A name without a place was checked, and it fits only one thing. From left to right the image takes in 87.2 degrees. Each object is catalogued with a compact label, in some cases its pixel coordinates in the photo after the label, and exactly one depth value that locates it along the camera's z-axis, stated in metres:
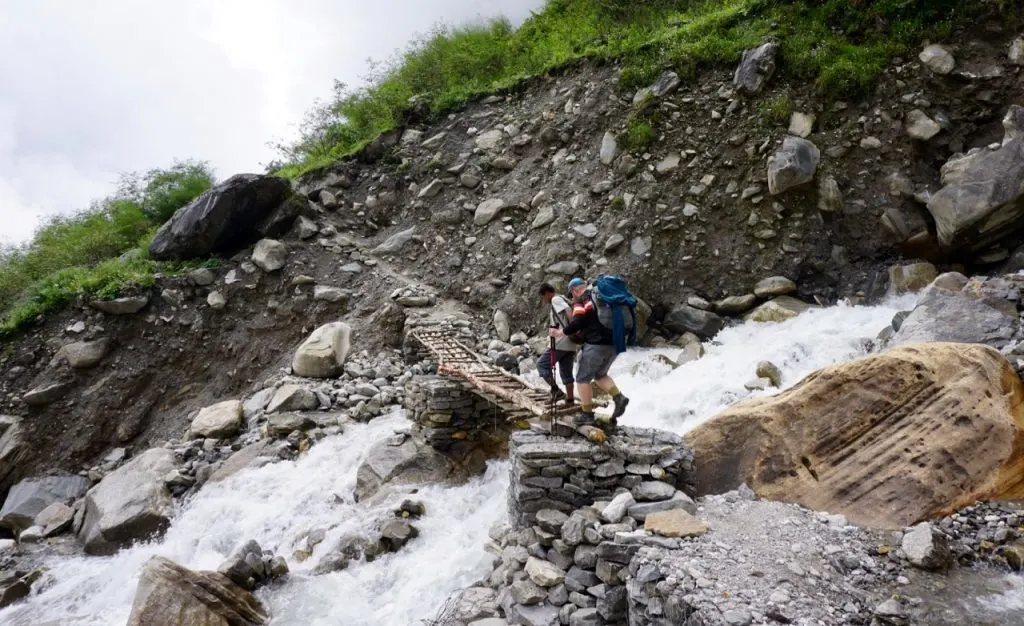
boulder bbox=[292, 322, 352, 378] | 12.17
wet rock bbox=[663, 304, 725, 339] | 11.34
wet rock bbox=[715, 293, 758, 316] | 11.40
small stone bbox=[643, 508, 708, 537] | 4.56
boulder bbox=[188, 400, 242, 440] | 10.98
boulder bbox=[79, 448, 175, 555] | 8.73
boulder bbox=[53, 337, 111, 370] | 13.31
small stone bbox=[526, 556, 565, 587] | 4.78
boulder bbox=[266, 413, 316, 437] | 10.25
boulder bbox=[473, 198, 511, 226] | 15.30
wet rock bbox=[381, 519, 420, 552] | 6.89
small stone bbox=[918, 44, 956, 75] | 11.70
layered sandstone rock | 4.84
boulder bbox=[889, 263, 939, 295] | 10.31
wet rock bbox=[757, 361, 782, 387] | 8.58
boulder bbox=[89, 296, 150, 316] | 13.88
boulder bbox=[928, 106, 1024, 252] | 9.44
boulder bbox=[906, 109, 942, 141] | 11.36
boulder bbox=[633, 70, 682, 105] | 14.02
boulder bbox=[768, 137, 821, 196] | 11.70
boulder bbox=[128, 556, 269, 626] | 5.73
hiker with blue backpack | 5.78
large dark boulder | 14.95
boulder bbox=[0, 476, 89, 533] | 10.81
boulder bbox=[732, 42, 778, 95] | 12.95
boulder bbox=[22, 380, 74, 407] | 12.82
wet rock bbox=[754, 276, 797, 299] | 11.27
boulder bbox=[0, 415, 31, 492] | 12.17
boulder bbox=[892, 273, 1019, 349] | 6.80
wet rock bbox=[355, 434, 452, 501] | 8.29
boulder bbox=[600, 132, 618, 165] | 14.06
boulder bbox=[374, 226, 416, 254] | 16.08
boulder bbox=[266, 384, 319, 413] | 10.82
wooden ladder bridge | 6.55
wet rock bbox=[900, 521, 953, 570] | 3.95
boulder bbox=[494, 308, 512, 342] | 12.99
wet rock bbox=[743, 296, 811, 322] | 10.79
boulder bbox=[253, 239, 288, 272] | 15.06
